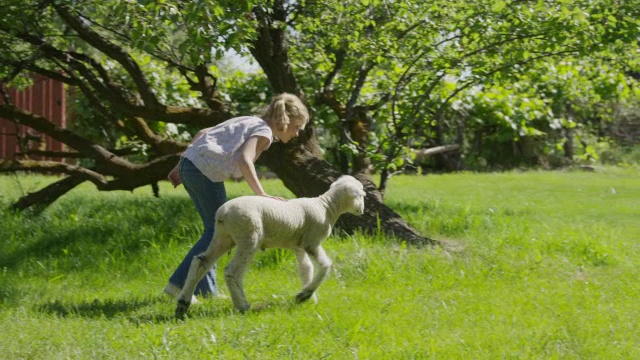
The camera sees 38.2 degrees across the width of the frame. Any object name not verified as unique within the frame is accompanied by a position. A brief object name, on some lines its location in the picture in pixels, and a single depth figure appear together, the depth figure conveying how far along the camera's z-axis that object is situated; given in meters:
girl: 6.45
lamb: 6.07
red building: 19.36
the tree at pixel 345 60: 9.11
